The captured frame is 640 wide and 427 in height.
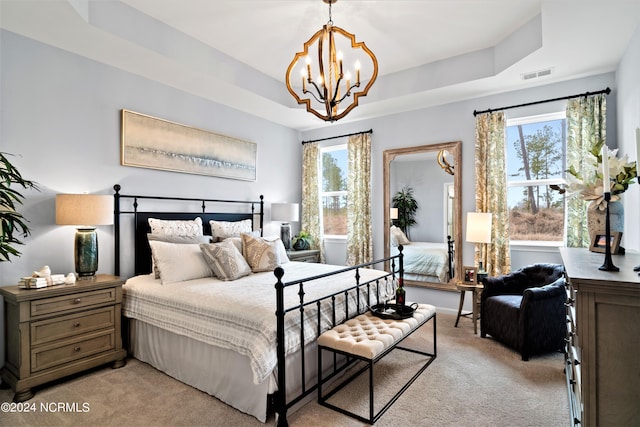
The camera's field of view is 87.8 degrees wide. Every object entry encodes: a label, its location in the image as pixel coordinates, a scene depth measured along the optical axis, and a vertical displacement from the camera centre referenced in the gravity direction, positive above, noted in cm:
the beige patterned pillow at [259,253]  352 -40
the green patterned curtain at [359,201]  506 +23
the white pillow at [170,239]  317 -23
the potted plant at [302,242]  524 -41
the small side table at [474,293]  366 -88
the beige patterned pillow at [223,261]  313 -43
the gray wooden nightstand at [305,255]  487 -60
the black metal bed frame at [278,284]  204 -56
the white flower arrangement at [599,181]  223 +23
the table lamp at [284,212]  494 +6
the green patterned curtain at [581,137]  343 +80
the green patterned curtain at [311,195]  557 +35
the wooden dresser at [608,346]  133 -55
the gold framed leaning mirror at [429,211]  439 +6
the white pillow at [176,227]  351 -11
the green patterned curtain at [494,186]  399 +35
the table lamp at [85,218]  276 +0
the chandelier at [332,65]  249 +117
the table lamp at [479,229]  381 -17
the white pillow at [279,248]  375 -37
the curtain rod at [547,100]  344 +128
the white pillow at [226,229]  397 -15
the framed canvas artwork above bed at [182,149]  354 +83
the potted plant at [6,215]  206 +2
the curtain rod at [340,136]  509 +130
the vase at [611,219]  242 -4
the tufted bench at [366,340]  211 -84
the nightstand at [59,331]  240 -89
